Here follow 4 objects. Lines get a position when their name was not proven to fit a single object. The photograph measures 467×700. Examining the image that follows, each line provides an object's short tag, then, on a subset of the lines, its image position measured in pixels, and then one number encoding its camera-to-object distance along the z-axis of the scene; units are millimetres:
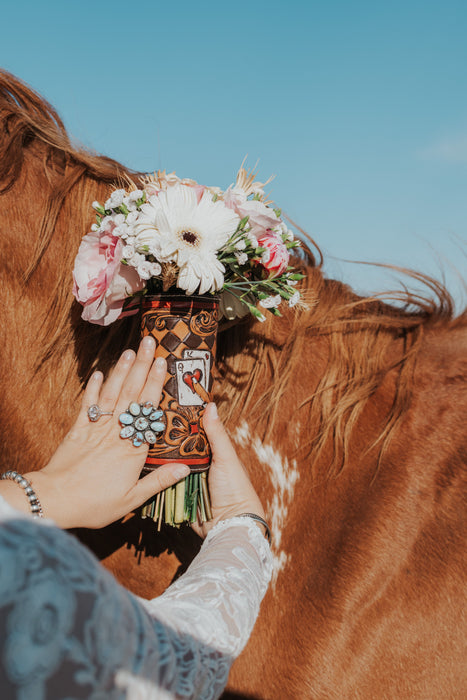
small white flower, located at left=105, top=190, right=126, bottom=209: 748
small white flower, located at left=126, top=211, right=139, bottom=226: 743
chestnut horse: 799
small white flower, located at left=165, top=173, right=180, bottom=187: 767
